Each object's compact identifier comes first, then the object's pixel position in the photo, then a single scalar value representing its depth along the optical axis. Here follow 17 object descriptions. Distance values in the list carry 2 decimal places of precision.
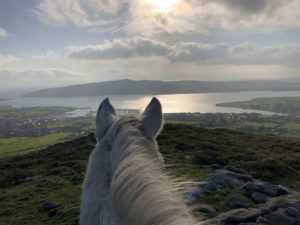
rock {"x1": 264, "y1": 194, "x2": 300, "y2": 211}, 6.26
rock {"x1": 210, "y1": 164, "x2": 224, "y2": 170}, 11.30
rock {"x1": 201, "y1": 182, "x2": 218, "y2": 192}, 7.97
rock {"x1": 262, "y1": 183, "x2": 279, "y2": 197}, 8.09
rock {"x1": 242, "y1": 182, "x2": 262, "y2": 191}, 8.25
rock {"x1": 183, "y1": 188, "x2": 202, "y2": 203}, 7.30
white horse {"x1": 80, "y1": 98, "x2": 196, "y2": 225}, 0.93
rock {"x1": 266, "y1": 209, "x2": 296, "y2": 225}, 5.74
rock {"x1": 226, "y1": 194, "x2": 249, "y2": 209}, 7.21
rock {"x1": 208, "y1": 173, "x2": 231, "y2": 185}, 8.60
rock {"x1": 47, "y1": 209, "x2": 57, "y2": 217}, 8.66
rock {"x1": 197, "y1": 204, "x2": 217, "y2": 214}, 6.69
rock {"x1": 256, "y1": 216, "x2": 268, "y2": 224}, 5.80
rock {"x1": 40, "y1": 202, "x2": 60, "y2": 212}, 9.16
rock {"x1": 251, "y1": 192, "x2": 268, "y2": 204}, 7.61
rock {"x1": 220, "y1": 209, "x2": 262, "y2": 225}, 5.86
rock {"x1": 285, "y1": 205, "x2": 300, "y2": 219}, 5.91
